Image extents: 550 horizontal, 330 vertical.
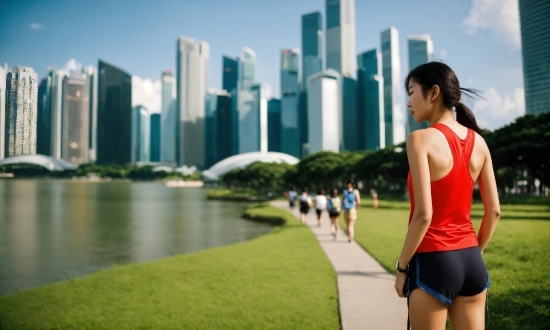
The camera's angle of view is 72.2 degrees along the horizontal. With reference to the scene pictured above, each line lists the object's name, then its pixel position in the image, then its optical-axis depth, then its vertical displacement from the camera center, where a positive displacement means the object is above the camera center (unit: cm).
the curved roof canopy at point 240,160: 9112 +540
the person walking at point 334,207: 1132 -79
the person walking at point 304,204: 1575 -92
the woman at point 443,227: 172 -22
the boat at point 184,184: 10962 -18
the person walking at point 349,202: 1009 -56
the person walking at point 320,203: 1471 -86
